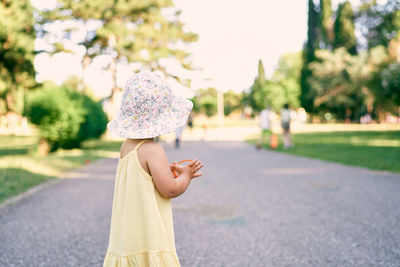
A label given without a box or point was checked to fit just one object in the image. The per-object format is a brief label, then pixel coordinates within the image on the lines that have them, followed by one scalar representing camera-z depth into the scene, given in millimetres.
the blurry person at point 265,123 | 16594
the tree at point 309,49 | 52031
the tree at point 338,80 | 43094
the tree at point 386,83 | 21062
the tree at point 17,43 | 13164
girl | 2021
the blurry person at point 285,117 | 16156
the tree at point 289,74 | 72125
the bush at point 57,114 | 15461
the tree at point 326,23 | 50550
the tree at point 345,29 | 49219
